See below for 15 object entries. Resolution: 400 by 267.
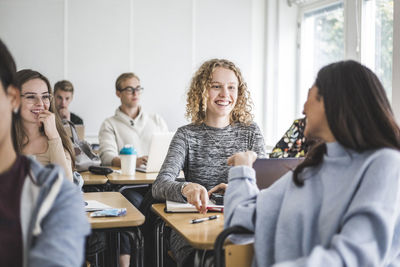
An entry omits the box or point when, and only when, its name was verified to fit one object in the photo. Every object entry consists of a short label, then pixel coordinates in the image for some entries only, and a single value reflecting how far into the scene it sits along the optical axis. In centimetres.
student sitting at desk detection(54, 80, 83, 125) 502
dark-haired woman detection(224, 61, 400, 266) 122
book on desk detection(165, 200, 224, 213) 198
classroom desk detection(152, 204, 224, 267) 155
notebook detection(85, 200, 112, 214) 204
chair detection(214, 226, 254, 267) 149
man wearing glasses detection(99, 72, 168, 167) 434
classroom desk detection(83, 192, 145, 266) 183
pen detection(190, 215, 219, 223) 179
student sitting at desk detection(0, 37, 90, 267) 112
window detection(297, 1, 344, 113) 500
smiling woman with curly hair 244
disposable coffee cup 331
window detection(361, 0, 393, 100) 408
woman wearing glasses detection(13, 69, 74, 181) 223
